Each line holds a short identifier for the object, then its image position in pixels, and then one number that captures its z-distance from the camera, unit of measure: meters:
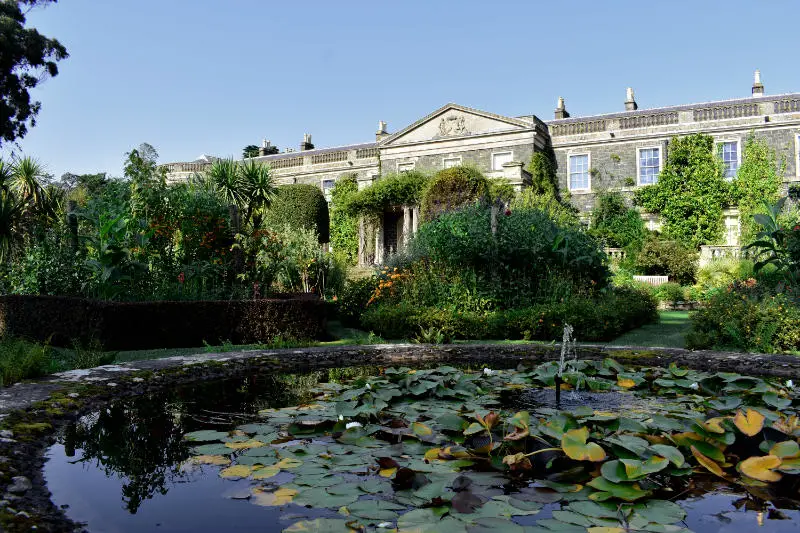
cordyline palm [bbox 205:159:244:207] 19.14
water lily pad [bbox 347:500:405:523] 2.49
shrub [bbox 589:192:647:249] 23.00
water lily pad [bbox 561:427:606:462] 2.88
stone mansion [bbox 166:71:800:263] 22.86
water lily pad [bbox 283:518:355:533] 2.36
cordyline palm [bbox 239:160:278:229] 19.55
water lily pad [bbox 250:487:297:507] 2.69
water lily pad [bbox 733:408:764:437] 3.01
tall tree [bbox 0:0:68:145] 20.45
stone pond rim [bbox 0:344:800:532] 2.80
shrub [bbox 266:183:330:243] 23.17
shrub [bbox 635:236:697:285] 19.55
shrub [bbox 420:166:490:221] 19.20
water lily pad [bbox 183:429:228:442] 3.70
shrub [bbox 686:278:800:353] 7.69
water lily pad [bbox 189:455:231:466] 3.30
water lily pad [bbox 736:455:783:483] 2.79
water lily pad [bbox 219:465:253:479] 3.08
